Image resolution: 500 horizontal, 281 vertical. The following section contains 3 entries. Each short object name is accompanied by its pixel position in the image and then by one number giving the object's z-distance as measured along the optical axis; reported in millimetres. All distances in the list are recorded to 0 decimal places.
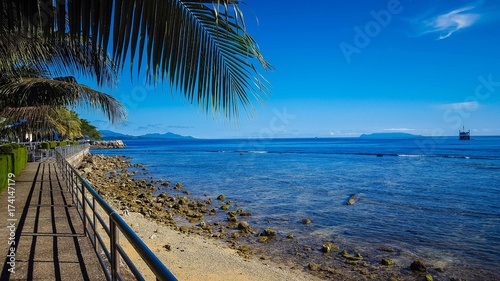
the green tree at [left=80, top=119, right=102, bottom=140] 85281
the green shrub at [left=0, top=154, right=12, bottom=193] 9555
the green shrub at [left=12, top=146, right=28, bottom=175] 14452
